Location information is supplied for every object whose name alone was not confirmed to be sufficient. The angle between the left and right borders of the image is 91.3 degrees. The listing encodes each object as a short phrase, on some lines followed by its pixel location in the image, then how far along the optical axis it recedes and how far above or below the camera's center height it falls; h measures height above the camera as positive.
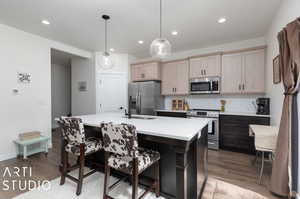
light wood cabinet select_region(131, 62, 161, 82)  4.52 +0.85
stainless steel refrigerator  4.40 -0.01
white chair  2.06 -0.61
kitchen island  1.42 -0.62
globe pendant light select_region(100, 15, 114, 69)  2.81 +0.71
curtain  1.69 -0.27
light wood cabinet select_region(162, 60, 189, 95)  4.27 +0.60
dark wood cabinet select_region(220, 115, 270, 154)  3.21 -0.80
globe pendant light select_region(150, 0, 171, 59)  2.17 +0.75
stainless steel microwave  3.82 +0.33
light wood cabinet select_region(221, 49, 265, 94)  3.35 +0.60
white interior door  4.64 +0.22
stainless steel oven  3.55 -0.78
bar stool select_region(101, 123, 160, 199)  1.40 -0.58
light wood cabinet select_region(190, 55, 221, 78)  3.81 +0.84
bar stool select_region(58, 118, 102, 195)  1.84 -0.64
